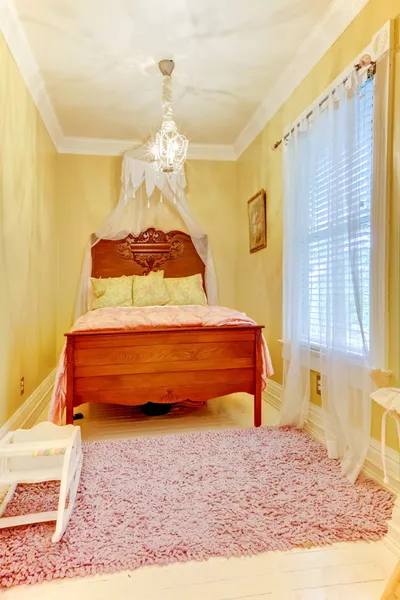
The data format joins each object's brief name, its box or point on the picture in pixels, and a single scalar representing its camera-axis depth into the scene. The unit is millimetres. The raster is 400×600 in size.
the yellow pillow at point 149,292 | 3863
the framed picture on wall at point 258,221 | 3619
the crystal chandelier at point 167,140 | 2721
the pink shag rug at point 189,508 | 1333
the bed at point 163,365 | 2396
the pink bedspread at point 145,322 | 2381
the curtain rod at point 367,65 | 1888
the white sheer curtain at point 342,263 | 1833
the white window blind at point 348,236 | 1922
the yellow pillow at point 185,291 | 3943
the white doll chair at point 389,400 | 1253
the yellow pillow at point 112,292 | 3791
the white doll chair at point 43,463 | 1467
